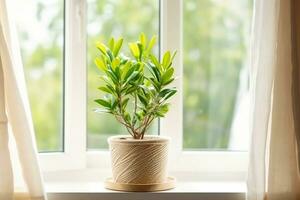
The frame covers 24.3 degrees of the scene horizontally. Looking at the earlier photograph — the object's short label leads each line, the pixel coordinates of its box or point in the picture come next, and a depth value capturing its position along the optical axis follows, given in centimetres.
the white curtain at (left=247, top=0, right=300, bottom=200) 161
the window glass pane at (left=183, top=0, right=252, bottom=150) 191
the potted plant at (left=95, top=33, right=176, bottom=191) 166
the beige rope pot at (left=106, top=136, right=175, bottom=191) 166
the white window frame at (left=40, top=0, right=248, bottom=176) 185
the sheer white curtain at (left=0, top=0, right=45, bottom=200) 157
